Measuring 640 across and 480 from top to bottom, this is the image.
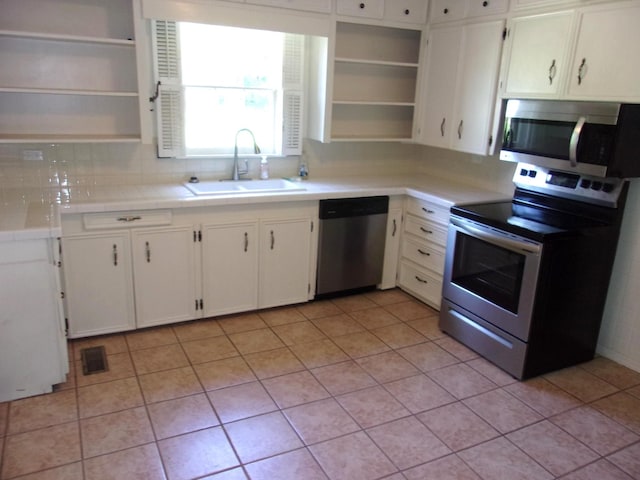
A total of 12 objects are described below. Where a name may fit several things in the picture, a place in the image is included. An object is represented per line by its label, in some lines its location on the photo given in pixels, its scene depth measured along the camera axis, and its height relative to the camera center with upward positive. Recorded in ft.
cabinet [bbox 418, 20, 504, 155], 11.37 +0.75
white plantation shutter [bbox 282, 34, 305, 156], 12.76 +0.46
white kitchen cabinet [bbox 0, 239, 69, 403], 7.93 -3.53
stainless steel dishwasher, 12.27 -3.16
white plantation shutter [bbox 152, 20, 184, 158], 11.14 +0.32
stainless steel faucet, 12.69 -1.30
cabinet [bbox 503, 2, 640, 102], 8.67 +1.26
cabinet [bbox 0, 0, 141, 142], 10.14 +0.57
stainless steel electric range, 9.25 -2.77
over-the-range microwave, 8.71 -0.21
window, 11.51 +0.46
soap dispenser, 12.96 -1.47
